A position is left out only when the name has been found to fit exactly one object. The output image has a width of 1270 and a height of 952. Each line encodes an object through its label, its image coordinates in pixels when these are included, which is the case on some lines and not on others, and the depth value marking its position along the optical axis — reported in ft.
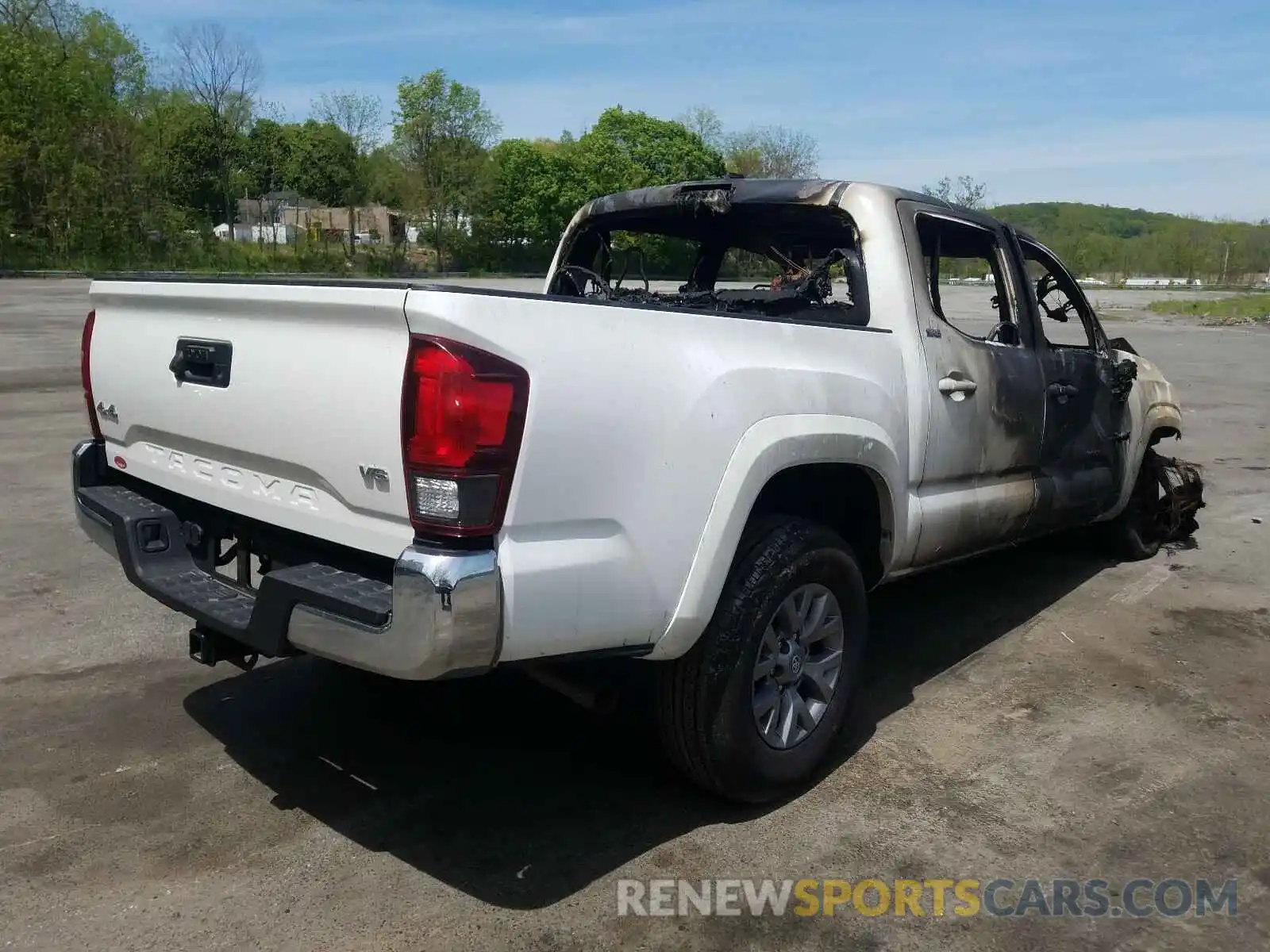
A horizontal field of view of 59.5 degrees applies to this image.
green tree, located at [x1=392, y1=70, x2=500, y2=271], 197.06
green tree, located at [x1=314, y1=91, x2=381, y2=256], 214.48
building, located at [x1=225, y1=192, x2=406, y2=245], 196.34
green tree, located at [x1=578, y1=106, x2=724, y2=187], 222.69
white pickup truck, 8.46
